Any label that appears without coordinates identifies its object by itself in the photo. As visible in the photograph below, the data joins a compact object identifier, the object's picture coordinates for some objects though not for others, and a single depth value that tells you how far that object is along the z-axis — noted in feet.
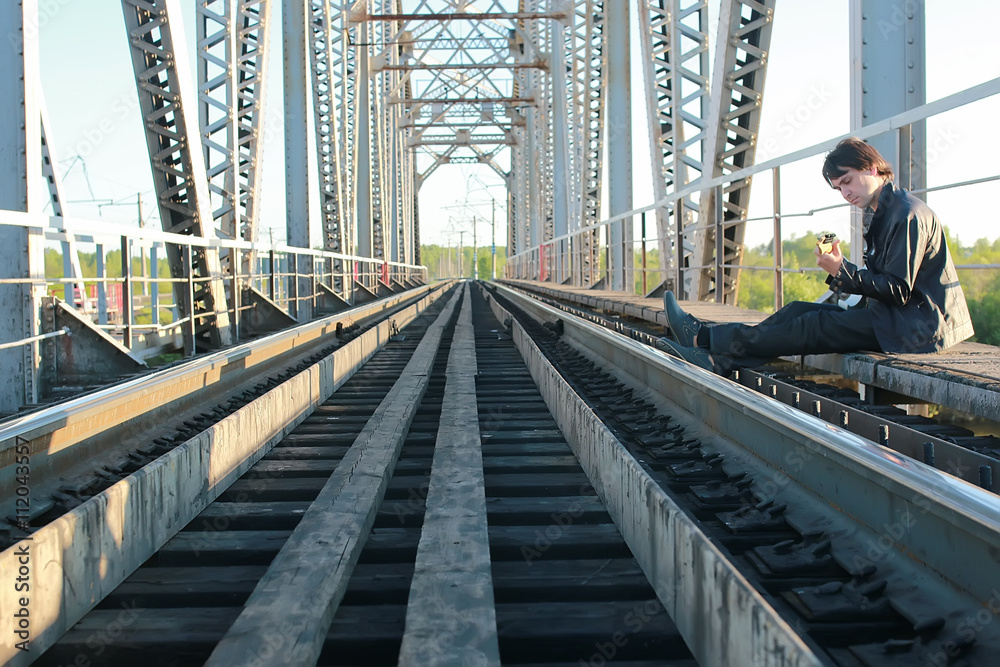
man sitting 10.85
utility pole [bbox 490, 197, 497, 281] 252.81
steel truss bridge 17.04
